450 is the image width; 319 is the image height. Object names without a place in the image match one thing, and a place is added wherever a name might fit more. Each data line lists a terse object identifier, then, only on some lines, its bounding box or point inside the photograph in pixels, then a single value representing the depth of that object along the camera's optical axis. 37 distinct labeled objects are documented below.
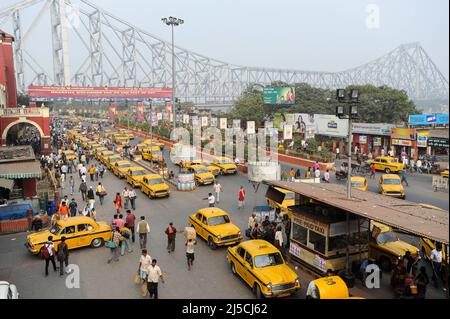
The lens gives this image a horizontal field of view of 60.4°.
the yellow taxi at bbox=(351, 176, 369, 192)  21.96
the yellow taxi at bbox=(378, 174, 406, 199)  21.92
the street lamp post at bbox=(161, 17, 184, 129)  34.69
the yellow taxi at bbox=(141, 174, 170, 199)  22.25
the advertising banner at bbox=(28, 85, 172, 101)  71.25
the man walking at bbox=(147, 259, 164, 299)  10.23
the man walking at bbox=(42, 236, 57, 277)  12.18
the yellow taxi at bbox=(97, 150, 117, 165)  34.19
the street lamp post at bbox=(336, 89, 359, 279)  11.54
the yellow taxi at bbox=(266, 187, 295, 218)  17.75
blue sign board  36.50
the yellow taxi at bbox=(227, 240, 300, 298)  10.31
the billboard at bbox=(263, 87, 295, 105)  61.12
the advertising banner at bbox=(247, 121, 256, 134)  38.81
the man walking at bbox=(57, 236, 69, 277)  12.14
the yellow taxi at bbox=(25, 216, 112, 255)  13.84
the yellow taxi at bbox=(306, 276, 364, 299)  9.16
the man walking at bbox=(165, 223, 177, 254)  13.88
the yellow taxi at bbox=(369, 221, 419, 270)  12.18
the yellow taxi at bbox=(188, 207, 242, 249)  14.32
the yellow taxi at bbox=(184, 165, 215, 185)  25.98
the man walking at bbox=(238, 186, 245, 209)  19.88
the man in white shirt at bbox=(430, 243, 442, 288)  11.58
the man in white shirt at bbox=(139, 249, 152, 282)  10.80
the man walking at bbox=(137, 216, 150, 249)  14.20
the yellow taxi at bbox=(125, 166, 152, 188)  25.11
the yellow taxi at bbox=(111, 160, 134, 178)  28.52
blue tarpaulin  17.16
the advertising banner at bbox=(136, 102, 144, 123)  76.58
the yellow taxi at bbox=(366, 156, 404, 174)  29.91
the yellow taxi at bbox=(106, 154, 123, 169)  31.84
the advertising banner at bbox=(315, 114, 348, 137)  43.50
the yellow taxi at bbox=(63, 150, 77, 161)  33.70
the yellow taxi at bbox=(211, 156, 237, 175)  29.48
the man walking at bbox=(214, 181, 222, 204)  21.17
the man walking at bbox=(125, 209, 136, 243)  15.11
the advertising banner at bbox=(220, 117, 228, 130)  44.12
